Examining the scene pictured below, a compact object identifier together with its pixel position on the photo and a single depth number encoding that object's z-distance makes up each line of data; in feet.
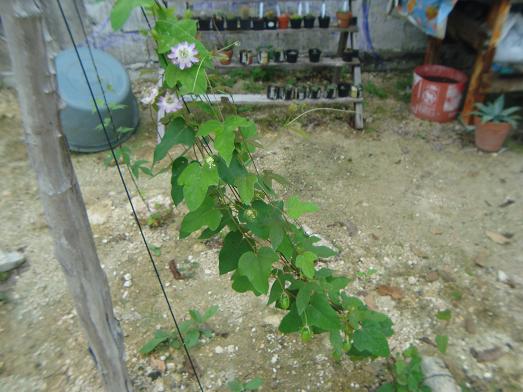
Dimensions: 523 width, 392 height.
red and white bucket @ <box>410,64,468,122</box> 12.87
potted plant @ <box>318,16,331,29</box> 13.42
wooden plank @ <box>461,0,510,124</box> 11.20
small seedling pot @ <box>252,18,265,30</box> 13.41
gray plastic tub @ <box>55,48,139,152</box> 11.43
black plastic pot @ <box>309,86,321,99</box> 13.02
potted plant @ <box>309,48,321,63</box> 13.37
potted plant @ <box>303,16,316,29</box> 13.52
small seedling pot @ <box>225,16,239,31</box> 13.50
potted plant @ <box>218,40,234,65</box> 12.97
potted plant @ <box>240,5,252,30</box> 13.57
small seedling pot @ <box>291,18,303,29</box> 13.43
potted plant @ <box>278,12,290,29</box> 13.62
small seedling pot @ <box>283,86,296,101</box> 12.95
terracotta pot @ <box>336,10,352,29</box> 13.28
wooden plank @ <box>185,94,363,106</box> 12.87
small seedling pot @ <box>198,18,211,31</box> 13.51
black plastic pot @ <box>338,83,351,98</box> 13.20
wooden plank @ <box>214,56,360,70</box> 13.25
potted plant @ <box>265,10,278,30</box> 13.51
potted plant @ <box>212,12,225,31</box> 13.56
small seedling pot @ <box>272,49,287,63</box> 13.50
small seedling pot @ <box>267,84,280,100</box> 13.05
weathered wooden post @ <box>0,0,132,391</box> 3.14
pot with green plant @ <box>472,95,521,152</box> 11.69
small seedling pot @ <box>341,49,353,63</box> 13.74
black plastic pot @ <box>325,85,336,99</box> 13.12
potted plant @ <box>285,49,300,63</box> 13.28
